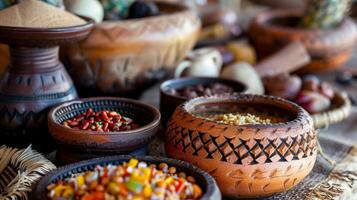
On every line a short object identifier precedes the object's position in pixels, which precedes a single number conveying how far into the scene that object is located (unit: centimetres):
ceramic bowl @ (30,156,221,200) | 69
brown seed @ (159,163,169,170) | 74
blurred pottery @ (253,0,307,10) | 207
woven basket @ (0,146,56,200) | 75
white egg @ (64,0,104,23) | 100
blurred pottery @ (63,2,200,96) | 105
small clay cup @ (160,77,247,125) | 94
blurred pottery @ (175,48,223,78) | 113
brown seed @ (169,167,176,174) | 74
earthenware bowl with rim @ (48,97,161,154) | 78
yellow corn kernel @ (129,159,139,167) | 72
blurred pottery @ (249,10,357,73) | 134
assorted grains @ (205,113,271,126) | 80
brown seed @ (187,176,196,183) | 73
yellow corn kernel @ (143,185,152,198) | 67
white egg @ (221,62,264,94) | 111
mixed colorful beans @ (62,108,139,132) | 81
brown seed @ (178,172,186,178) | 73
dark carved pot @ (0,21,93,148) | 87
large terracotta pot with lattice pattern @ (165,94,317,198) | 77
